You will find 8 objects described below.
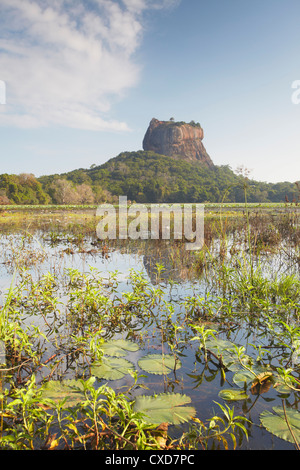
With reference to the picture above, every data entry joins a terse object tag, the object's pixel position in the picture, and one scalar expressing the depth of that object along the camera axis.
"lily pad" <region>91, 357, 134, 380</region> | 2.05
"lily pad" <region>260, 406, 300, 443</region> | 1.53
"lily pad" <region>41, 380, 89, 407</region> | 1.70
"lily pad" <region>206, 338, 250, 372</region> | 2.21
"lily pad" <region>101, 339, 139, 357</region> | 2.41
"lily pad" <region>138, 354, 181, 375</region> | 2.15
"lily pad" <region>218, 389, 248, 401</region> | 1.82
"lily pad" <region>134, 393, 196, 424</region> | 1.59
